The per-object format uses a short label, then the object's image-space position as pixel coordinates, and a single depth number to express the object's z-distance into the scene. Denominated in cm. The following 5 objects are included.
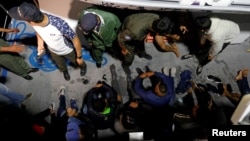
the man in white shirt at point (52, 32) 299
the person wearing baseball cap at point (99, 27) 314
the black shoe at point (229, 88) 408
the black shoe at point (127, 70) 420
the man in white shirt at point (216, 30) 329
